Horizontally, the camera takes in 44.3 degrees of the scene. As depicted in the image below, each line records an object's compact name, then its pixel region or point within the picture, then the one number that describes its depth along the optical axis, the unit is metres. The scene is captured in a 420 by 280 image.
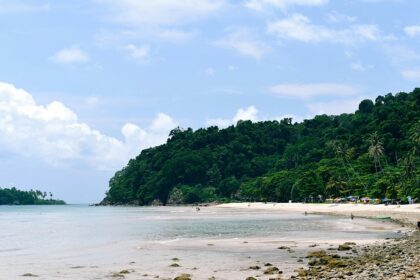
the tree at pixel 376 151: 123.51
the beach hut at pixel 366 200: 106.43
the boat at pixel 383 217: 67.00
